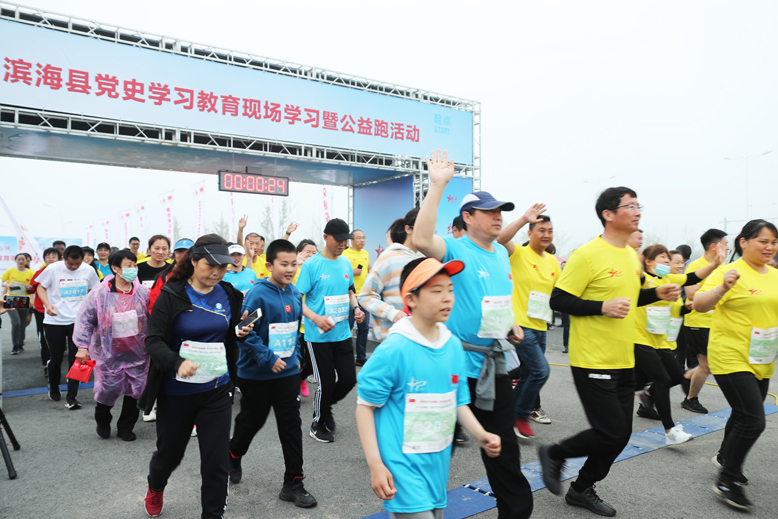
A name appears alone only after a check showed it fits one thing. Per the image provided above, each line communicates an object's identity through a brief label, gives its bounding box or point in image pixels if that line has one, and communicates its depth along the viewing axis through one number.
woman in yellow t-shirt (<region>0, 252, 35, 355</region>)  10.70
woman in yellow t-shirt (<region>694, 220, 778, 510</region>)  3.54
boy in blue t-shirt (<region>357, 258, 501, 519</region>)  2.11
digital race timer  11.93
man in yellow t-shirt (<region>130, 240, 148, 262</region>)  10.53
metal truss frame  10.05
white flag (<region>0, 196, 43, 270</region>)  7.96
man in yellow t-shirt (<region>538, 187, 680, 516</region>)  3.28
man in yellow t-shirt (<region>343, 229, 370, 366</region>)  9.05
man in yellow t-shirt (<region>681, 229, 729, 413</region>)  5.90
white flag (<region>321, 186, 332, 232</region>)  17.59
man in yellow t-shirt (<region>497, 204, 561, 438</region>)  5.03
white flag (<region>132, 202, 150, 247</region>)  25.39
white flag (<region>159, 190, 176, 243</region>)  18.58
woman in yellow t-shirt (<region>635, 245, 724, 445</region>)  4.61
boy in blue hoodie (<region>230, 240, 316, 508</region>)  3.63
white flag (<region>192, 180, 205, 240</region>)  17.21
